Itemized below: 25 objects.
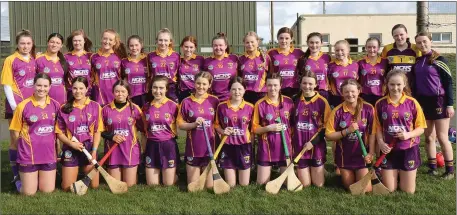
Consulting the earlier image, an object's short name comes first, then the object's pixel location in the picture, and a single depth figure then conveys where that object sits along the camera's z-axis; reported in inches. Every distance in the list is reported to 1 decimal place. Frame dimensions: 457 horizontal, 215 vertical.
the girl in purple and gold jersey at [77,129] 184.7
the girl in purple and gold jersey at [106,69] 212.2
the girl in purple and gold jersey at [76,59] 209.3
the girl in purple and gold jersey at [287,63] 210.5
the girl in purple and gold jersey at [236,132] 189.6
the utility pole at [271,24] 717.2
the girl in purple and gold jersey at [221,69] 211.9
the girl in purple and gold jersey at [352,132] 181.8
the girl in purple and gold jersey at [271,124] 189.3
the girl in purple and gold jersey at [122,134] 190.4
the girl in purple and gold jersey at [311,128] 188.7
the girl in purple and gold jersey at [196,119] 192.2
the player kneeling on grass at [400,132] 175.3
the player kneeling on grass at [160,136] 192.7
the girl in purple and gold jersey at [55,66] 200.1
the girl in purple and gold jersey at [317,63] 206.5
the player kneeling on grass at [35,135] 177.5
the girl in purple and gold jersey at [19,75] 193.3
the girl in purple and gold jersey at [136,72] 213.2
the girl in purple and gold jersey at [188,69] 218.1
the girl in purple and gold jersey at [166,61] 214.1
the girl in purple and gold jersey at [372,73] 203.9
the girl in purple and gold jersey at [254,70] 211.2
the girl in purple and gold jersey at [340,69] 203.8
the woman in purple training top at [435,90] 194.7
